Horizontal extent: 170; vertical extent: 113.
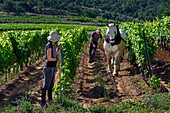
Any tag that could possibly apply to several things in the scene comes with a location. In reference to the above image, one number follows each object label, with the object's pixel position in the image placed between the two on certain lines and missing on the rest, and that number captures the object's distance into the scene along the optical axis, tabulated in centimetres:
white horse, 1256
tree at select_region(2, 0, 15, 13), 9862
